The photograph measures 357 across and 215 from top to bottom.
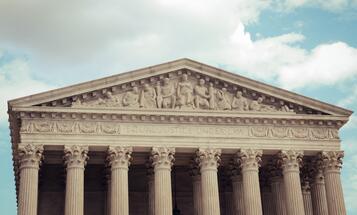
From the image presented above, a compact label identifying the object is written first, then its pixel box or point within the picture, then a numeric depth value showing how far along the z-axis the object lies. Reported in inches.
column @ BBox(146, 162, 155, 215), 1427.2
